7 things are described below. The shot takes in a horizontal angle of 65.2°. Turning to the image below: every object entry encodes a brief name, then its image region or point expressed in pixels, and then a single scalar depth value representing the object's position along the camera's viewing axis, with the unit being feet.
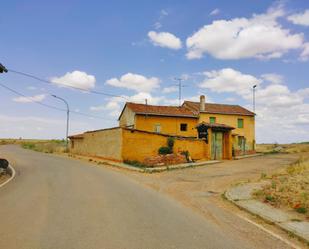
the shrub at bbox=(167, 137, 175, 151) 68.29
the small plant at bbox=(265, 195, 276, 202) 24.93
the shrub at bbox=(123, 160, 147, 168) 60.78
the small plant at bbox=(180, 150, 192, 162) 68.07
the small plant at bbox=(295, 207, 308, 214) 21.06
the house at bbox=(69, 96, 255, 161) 67.87
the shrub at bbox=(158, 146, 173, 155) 67.30
